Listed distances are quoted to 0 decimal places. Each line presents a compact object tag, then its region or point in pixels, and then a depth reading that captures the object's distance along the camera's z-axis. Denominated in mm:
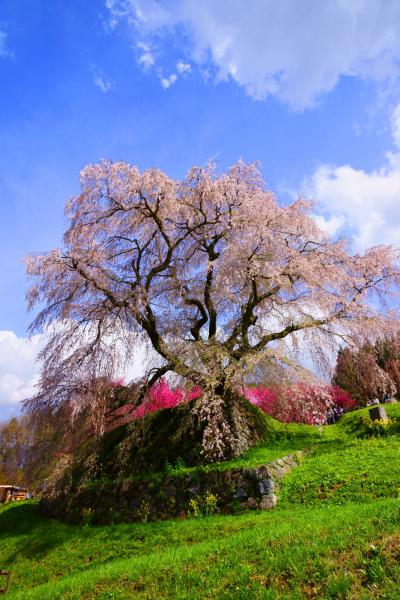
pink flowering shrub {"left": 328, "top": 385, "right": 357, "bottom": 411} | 24128
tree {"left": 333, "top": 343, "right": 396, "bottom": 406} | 14734
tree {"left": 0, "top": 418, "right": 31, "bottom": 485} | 42788
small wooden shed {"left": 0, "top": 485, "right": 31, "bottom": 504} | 26142
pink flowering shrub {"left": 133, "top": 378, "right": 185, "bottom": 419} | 14862
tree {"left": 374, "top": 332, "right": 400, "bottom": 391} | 14695
